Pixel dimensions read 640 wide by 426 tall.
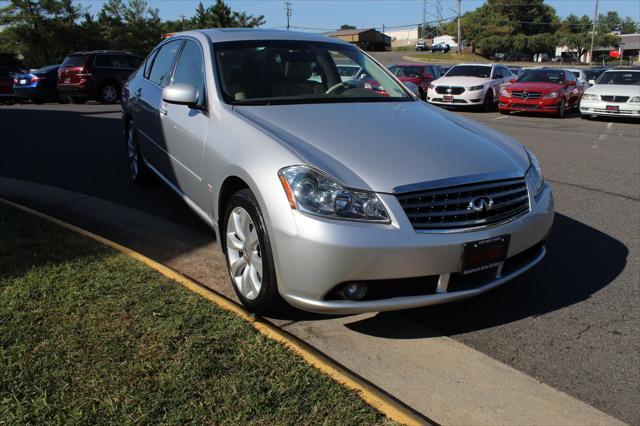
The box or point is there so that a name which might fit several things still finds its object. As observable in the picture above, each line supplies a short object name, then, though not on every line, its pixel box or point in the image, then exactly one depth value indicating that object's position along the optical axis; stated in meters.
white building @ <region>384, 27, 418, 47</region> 119.24
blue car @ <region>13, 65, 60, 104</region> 18.52
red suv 17.41
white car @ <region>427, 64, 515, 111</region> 17.28
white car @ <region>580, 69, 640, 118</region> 14.67
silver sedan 2.78
